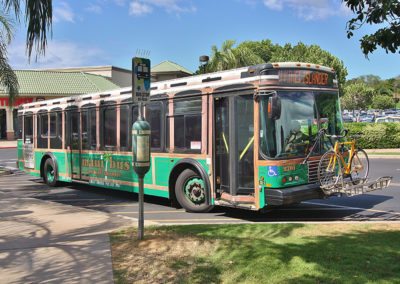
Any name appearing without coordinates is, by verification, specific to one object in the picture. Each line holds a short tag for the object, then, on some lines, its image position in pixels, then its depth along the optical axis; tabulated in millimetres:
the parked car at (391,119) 33606
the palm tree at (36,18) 6887
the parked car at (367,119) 59697
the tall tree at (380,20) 3752
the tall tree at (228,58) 36438
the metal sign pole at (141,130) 6574
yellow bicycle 8648
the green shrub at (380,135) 25688
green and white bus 8297
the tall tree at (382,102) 97812
